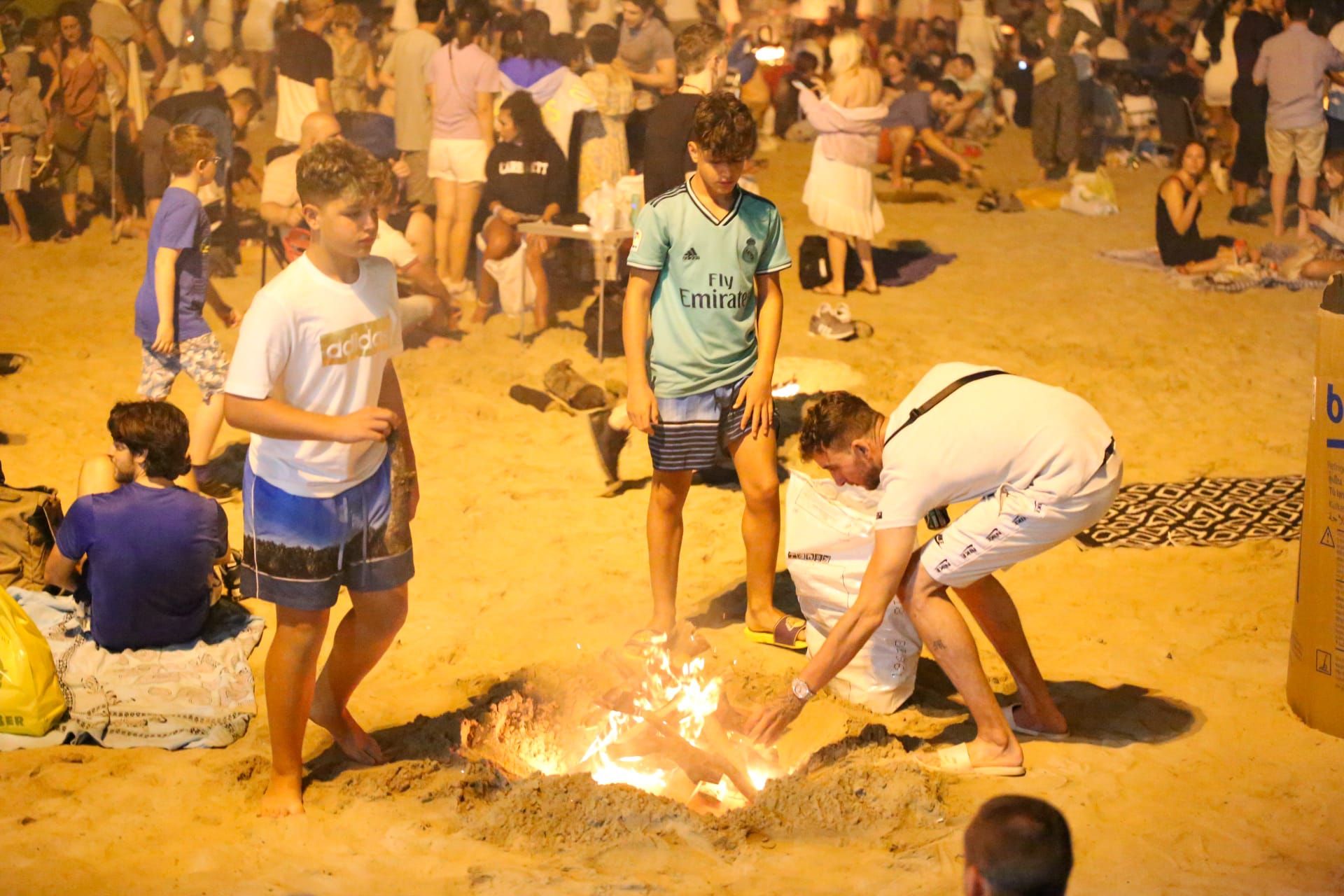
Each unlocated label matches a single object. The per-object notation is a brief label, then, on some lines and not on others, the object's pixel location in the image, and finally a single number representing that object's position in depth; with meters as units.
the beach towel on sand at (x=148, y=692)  4.65
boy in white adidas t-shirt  3.69
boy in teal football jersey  4.99
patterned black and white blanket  6.50
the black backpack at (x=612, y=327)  9.30
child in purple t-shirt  6.50
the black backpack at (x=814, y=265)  10.63
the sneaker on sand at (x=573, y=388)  8.33
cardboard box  4.47
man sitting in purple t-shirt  4.77
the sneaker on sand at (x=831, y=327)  9.50
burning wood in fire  4.57
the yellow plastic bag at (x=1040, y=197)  13.88
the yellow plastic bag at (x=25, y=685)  4.55
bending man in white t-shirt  4.08
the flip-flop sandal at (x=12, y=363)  8.76
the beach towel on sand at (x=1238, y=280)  10.88
